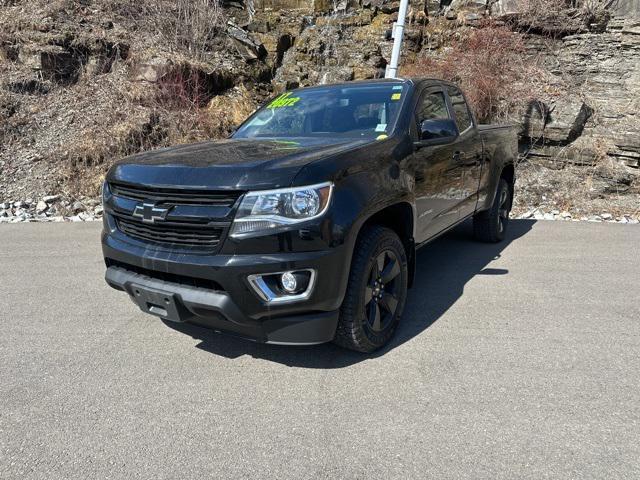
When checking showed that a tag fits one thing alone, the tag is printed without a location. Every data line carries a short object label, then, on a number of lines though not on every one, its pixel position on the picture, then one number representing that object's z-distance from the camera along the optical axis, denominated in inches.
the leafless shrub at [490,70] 396.5
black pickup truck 97.3
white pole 315.3
